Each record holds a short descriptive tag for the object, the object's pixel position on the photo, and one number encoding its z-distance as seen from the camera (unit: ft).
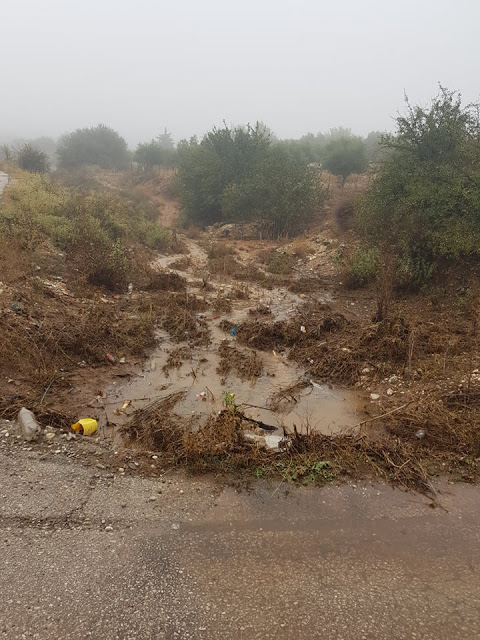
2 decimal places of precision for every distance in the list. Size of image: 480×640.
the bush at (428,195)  30.78
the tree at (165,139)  234.25
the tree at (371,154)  95.96
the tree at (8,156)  91.80
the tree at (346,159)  82.64
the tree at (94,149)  133.90
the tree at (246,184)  59.88
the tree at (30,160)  91.09
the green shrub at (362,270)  36.29
